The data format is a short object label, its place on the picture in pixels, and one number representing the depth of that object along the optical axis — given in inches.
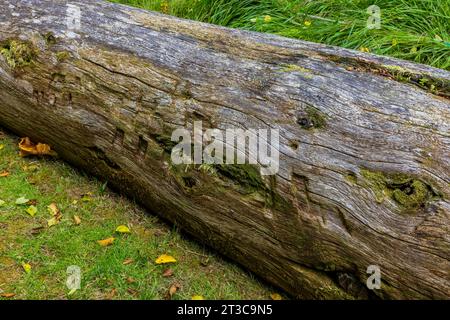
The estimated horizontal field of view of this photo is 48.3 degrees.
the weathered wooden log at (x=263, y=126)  92.2
